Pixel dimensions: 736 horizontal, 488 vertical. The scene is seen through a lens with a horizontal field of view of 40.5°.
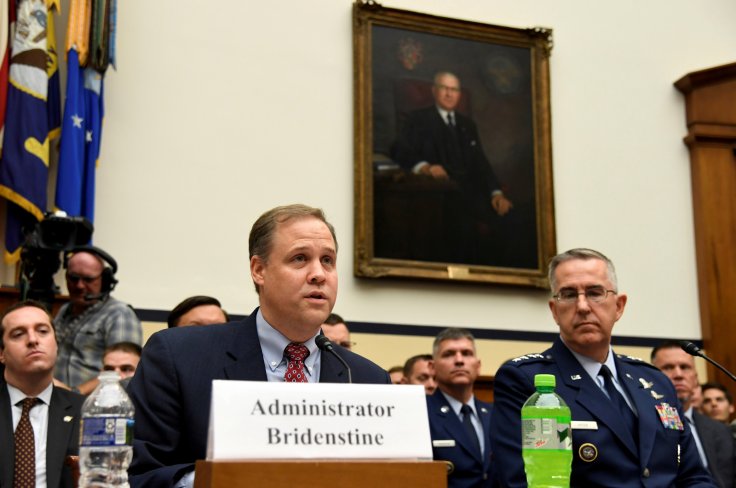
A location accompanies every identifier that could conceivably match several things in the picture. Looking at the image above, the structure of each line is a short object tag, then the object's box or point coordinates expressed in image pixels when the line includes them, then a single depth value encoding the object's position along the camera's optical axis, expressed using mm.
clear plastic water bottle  2109
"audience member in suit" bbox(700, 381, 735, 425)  7160
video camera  6020
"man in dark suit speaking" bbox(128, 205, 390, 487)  2607
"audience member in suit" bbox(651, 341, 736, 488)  5980
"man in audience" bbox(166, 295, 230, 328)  4742
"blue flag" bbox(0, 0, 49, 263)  6733
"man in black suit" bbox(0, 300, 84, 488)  4113
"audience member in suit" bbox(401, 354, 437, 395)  6434
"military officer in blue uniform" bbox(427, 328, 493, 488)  5406
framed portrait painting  7871
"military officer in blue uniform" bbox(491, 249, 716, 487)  3258
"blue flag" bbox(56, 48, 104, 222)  6805
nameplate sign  1992
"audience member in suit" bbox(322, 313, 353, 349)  5605
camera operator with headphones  5562
